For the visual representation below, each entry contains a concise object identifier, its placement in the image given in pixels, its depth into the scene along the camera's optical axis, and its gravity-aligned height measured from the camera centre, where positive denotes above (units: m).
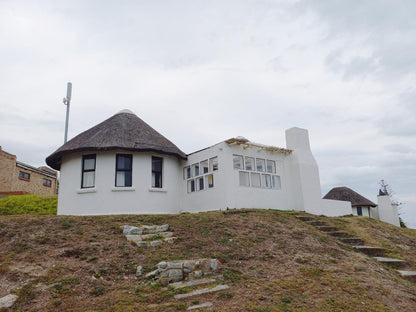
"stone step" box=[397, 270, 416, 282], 8.86 -1.77
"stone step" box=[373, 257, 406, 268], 9.80 -1.52
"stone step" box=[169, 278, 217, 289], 6.65 -1.31
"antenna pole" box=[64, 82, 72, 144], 20.34 +7.89
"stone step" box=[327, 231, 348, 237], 12.24 -0.77
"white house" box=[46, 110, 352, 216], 13.73 +1.98
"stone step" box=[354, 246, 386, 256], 10.65 -1.26
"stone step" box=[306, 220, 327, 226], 13.16 -0.35
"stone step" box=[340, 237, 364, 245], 11.48 -0.99
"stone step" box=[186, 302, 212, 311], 5.57 -1.50
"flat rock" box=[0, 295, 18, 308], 5.67 -1.31
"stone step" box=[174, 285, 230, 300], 6.09 -1.40
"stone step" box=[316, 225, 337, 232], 12.70 -0.56
